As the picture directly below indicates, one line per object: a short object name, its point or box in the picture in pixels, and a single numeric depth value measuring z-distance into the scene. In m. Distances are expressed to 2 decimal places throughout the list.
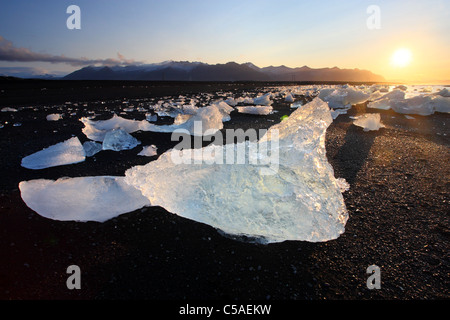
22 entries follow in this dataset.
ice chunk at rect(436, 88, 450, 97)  10.41
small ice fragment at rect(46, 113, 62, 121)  5.09
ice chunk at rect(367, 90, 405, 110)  7.51
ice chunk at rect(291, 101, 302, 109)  8.30
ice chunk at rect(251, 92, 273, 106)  8.71
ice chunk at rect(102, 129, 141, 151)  3.14
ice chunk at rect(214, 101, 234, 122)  5.37
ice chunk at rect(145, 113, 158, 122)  5.40
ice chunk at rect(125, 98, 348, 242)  1.42
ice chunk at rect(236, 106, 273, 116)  6.14
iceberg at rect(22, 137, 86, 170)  2.51
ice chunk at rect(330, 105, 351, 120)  5.37
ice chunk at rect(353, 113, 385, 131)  4.48
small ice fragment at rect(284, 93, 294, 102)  10.81
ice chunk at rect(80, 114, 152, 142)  3.82
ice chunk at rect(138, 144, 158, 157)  3.04
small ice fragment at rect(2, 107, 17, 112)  6.25
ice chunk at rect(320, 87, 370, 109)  8.37
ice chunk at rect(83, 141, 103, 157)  2.90
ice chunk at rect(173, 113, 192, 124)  4.40
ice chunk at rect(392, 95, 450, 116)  6.51
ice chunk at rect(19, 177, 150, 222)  1.65
